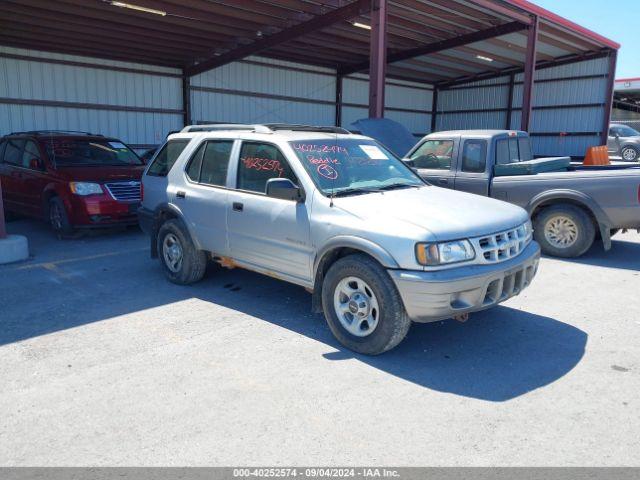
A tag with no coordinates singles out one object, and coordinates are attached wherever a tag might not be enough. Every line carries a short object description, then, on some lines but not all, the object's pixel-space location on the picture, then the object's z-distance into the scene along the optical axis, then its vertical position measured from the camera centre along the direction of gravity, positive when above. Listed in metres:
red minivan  8.23 -0.52
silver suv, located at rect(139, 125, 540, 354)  3.81 -0.62
